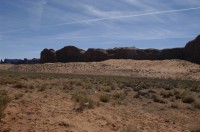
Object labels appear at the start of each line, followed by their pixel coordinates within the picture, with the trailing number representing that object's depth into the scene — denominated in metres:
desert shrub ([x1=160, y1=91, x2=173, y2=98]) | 12.73
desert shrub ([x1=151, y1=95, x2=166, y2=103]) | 10.88
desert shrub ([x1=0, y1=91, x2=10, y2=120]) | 6.19
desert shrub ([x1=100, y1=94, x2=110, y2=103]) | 9.74
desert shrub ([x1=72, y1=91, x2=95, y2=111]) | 7.95
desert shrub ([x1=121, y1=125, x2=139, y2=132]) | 5.86
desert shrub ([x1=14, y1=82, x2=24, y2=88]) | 12.80
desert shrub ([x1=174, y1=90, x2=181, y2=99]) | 12.30
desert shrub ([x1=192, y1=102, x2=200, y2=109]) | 9.76
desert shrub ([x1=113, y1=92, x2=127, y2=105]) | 9.90
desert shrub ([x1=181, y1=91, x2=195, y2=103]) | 11.20
